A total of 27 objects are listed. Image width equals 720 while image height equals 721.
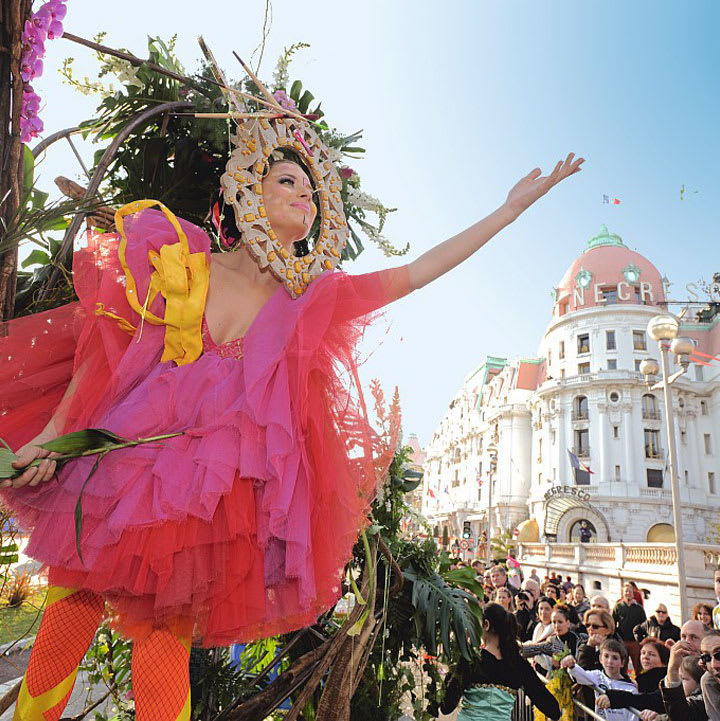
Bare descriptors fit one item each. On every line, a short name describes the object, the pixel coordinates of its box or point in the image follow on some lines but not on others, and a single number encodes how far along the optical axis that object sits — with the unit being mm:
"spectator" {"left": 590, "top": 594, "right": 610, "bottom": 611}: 6422
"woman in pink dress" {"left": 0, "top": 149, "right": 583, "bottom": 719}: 1334
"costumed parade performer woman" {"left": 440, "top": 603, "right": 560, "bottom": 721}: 3775
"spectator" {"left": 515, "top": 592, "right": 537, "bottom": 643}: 8062
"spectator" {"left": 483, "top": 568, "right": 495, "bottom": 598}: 9327
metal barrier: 4156
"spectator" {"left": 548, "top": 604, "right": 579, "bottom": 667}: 5969
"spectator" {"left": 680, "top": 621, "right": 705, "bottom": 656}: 4587
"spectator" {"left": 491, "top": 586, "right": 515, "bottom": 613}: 6969
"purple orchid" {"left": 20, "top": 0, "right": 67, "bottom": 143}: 1804
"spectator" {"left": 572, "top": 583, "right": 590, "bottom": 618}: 8595
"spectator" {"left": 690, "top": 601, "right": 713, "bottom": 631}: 6366
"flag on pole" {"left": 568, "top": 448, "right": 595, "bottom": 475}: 33312
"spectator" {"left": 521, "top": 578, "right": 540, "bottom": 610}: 9283
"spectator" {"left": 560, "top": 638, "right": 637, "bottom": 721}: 4629
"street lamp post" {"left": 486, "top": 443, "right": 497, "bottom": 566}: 21281
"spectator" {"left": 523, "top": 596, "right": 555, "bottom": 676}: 5676
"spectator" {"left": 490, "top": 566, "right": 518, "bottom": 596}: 8586
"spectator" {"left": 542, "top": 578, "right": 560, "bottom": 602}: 9895
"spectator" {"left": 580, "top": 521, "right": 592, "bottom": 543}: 32812
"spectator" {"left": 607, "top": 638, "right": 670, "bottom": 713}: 4473
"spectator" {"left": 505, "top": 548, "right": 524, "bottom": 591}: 13106
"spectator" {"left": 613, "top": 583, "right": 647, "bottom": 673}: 7504
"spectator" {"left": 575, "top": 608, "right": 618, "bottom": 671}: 5309
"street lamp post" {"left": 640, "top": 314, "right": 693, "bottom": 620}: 9109
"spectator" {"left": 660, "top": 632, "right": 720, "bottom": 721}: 3863
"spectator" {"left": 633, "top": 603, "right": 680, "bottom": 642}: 6836
